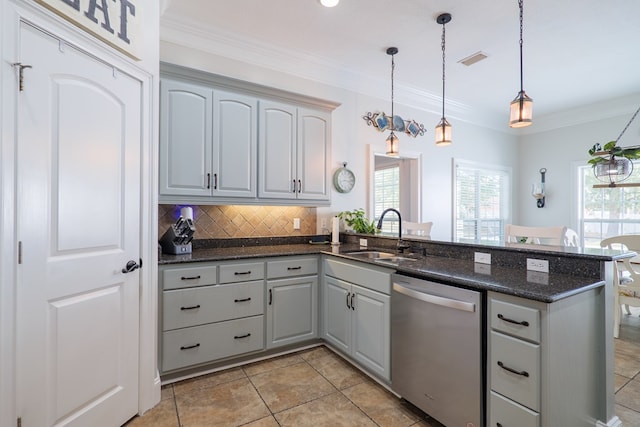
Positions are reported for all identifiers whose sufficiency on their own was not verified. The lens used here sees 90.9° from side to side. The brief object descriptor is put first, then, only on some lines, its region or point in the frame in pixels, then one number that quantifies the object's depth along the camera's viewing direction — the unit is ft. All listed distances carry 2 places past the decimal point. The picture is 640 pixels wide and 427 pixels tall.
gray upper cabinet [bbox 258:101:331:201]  9.69
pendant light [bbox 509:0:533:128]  7.09
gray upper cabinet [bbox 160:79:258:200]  8.20
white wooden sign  4.95
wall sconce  18.59
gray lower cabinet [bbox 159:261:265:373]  7.46
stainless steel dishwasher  5.25
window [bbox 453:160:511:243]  16.75
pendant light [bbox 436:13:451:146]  9.08
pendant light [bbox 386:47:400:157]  10.60
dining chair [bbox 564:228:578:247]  11.69
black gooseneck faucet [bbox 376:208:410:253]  8.99
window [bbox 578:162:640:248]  15.70
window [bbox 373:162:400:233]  15.94
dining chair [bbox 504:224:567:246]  8.53
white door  4.67
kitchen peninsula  4.66
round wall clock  12.35
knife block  8.28
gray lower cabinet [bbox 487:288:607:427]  4.50
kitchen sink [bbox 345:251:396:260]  9.30
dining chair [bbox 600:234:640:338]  9.78
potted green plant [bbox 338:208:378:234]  11.37
